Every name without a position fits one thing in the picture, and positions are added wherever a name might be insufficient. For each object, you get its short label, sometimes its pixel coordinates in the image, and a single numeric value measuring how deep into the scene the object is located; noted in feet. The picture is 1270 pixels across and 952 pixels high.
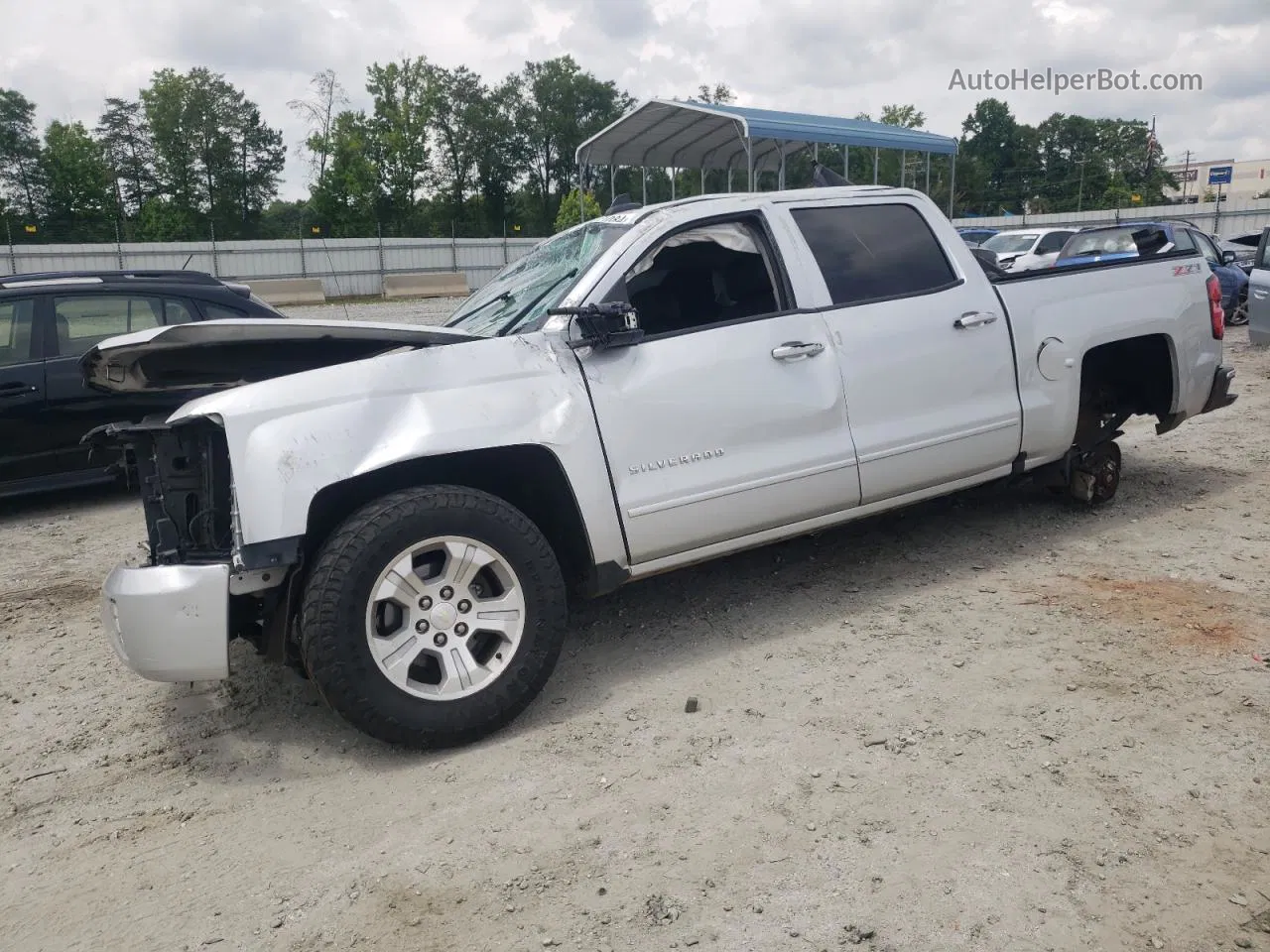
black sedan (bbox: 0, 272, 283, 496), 23.58
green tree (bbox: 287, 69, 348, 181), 179.66
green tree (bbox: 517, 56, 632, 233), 228.43
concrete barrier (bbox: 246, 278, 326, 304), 103.30
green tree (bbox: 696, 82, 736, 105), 186.99
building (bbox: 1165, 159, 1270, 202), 335.88
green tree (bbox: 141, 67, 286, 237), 192.34
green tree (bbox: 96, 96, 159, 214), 187.93
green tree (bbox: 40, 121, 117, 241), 182.09
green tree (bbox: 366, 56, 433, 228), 193.98
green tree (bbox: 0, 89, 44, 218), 186.39
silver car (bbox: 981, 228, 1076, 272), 57.85
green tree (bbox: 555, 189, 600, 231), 140.56
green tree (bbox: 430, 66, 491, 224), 216.95
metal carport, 47.67
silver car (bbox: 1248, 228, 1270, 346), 39.24
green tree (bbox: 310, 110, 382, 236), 178.29
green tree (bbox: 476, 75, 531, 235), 219.82
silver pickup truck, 11.20
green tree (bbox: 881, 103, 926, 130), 225.76
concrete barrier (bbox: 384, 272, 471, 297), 113.29
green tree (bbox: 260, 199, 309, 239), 173.80
